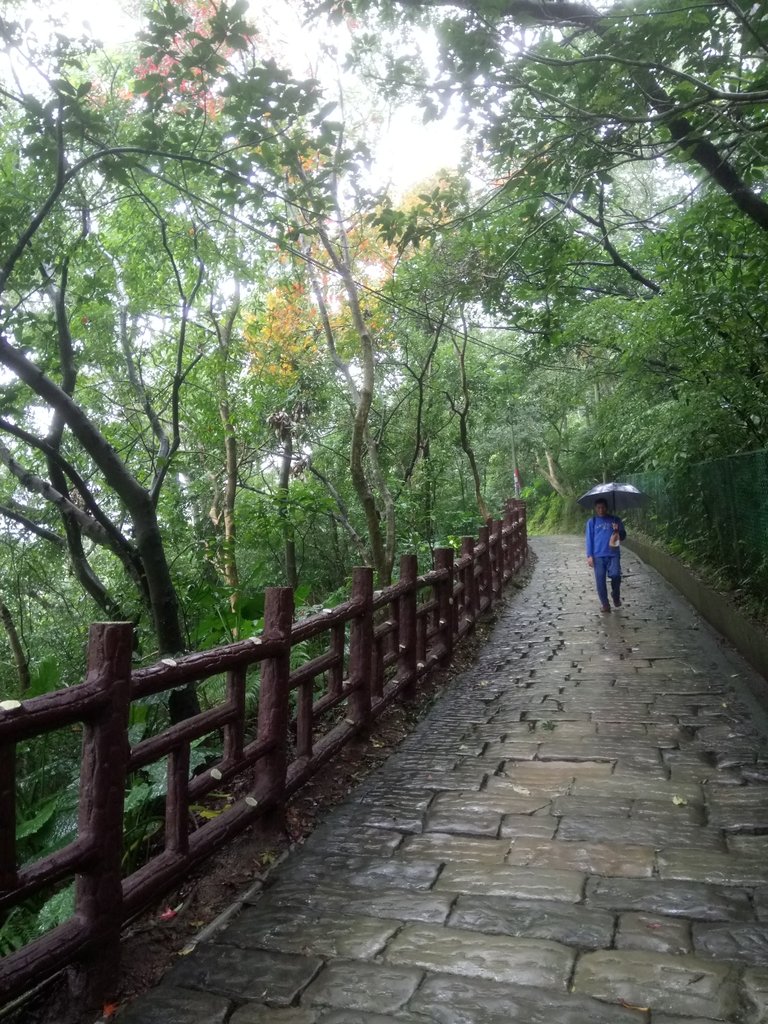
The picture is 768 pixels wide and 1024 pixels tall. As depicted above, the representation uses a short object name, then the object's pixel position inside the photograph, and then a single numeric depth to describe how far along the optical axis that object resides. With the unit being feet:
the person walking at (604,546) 37.86
